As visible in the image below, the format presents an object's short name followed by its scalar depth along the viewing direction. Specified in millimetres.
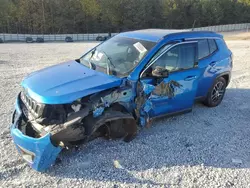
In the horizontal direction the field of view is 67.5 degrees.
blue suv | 2467
